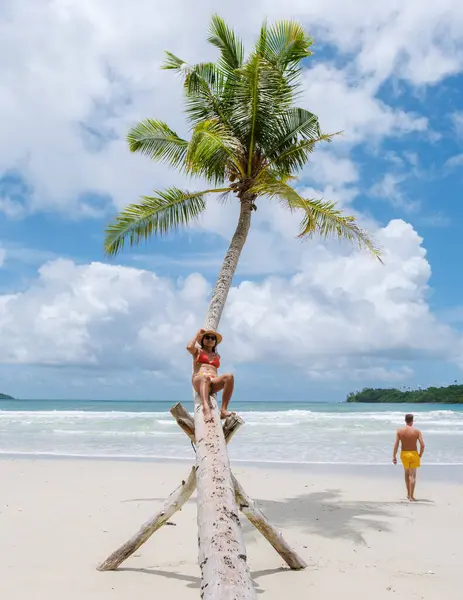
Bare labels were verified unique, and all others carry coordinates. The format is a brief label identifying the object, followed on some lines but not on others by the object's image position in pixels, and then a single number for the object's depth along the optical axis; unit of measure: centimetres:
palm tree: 1000
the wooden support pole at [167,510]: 648
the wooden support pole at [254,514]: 640
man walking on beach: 1104
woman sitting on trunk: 621
